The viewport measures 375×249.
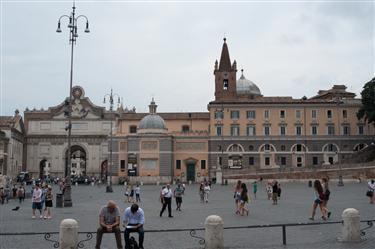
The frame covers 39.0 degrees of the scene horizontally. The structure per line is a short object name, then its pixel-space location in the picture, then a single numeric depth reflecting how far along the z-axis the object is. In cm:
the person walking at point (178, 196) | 2442
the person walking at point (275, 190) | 2732
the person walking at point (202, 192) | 3135
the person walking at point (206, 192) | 3041
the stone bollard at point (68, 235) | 1177
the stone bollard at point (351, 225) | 1289
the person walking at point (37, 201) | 2145
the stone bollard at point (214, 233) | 1219
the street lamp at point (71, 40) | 2780
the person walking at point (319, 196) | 1807
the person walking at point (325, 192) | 1841
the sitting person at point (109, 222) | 1177
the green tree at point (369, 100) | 6203
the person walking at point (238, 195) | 2176
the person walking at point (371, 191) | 2519
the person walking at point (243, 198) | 2132
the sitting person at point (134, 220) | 1194
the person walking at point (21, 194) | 3256
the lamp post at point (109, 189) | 4759
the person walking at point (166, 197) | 2162
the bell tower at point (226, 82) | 7700
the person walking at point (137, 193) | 3147
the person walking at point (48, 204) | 2123
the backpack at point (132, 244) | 1132
